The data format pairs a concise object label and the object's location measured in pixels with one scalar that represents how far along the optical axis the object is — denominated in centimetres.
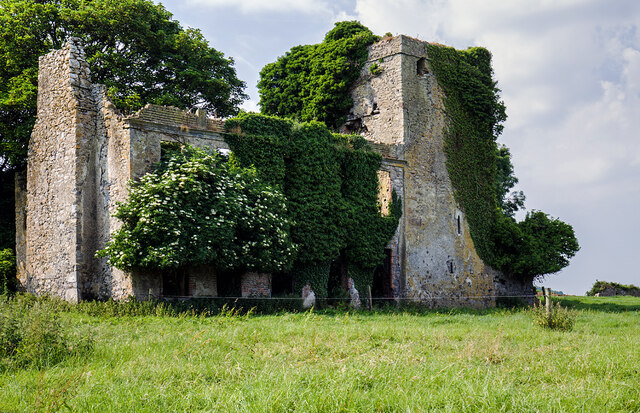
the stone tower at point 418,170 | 2345
